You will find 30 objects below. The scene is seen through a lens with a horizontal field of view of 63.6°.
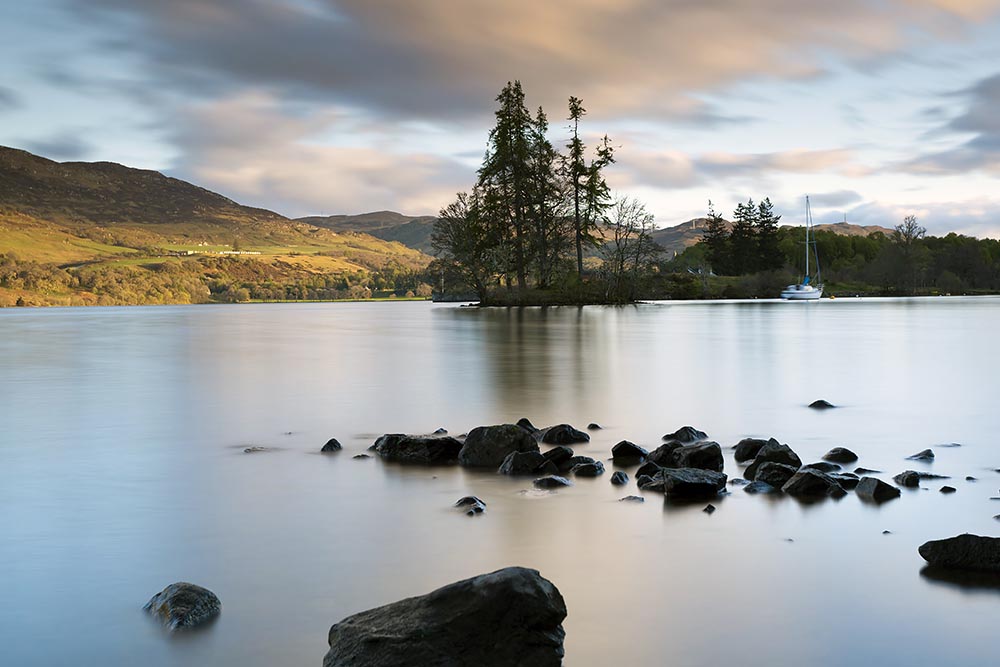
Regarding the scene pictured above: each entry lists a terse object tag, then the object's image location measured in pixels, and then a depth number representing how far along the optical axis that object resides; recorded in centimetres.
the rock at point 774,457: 990
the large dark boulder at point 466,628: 452
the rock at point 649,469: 973
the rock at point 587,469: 1000
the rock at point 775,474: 928
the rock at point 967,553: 622
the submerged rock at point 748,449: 1100
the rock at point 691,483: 879
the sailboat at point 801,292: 11369
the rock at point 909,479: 927
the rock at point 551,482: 941
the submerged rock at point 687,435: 1248
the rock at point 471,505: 828
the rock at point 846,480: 911
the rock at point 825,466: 1001
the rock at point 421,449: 1121
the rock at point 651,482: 913
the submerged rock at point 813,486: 878
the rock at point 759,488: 904
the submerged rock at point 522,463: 1014
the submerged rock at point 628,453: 1112
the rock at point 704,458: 1000
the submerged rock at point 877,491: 856
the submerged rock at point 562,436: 1252
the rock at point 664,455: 1039
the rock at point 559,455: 1047
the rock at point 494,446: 1074
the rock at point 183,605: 536
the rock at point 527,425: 1294
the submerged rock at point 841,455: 1094
